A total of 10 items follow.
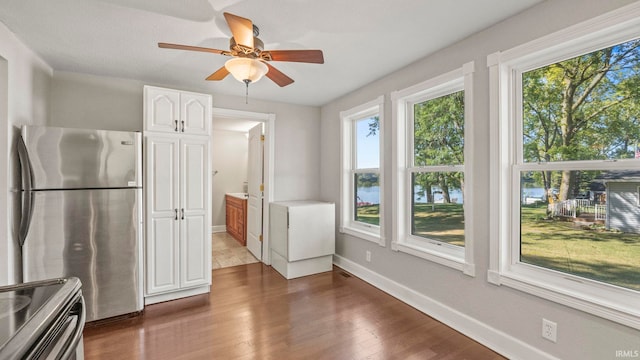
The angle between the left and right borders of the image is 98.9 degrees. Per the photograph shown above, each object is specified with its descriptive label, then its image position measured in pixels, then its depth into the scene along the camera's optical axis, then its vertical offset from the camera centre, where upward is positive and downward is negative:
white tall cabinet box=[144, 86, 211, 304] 2.77 -0.14
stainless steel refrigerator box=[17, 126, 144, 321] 2.18 -0.28
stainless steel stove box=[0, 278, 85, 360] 0.67 -0.39
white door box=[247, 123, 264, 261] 4.10 -0.18
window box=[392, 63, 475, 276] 2.36 +0.11
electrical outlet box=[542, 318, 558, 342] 1.73 -0.96
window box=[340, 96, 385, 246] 3.35 +0.11
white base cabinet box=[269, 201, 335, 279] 3.46 -0.75
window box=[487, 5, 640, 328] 1.57 +0.09
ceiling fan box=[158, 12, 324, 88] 1.74 +0.84
